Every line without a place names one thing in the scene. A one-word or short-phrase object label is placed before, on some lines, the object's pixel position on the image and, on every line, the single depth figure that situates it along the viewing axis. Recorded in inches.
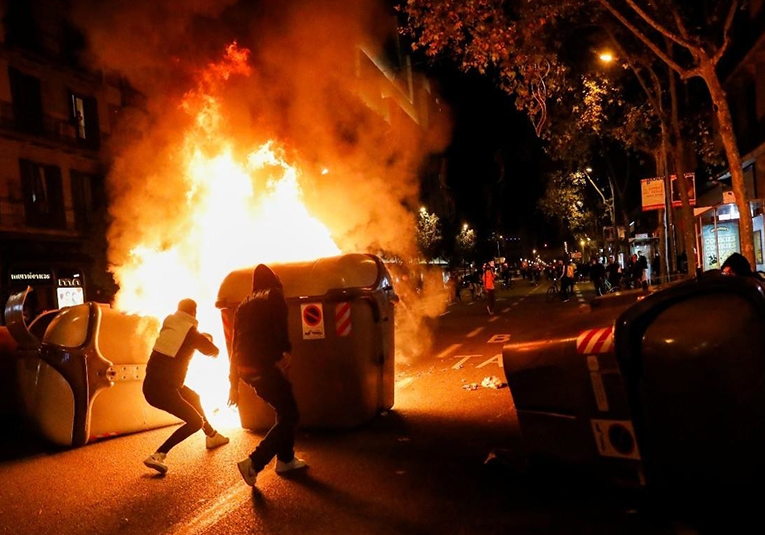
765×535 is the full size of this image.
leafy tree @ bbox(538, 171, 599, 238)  1264.8
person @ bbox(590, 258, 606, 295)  951.6
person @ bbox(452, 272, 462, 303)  1254.9
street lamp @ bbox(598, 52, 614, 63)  619.1
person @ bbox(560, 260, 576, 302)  997.8
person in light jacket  219.0
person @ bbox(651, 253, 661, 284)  1065.3
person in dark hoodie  195.8
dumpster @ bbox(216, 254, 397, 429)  254.8
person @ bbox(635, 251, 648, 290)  854.5
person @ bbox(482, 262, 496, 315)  804.6
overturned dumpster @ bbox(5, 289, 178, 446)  260.8
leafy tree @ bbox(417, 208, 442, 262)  1311.5
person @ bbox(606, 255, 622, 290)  948.6
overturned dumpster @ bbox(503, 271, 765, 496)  129.3
